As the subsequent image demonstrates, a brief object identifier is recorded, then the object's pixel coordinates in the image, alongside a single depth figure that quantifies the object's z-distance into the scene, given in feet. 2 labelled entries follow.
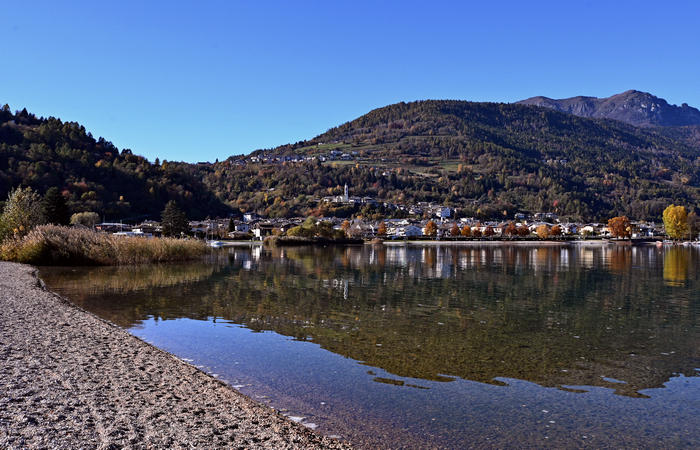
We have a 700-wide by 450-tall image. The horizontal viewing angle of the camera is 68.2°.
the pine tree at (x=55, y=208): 180.55
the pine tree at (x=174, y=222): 287.07
